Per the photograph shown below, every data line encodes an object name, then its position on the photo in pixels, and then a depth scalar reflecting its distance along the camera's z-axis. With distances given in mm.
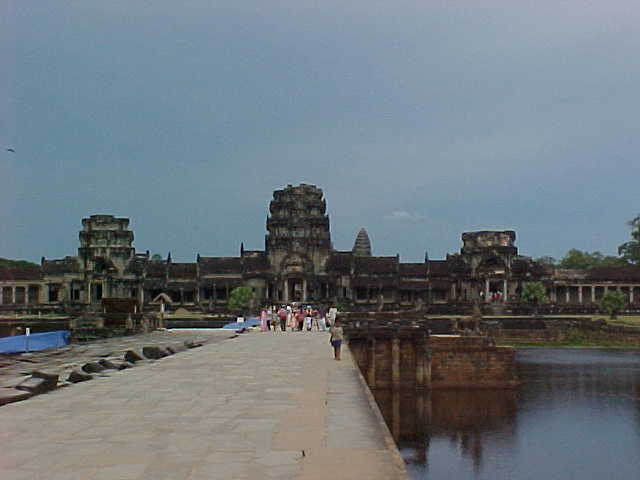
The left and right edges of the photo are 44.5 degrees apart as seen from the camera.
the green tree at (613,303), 74375
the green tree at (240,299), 75562
